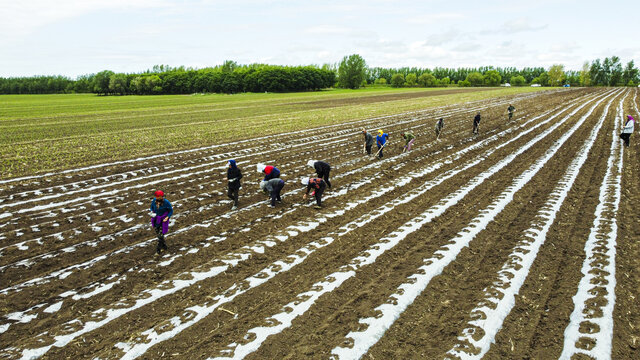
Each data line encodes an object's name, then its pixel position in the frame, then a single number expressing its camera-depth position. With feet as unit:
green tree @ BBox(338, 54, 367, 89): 426.10
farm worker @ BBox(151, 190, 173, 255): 26.50
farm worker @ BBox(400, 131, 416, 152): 61.57
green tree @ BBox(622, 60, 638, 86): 455.38
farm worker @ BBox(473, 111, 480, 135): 78.95
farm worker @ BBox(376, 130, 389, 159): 57.46
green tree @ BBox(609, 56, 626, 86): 446.19
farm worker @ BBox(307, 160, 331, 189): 38.22
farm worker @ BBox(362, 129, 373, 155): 58.56
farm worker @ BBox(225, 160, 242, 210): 34.13
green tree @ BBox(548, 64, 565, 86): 465.88
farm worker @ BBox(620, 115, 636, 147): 60.75
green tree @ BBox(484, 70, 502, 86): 510.58
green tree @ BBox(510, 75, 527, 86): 515.91
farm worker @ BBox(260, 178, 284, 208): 36.37
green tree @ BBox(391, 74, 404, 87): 495.12
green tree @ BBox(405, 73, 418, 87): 502.79
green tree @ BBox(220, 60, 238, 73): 519.60
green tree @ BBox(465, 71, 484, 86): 518.78
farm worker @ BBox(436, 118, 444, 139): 74.38
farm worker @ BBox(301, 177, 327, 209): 36.14
